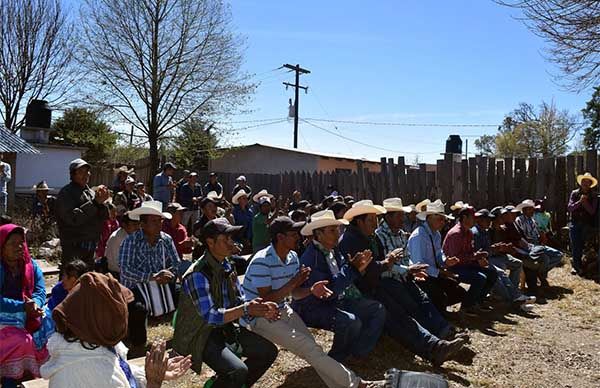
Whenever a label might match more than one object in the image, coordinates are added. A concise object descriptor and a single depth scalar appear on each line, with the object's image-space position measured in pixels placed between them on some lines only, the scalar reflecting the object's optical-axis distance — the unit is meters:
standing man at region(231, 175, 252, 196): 13.42
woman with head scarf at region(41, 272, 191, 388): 2.36
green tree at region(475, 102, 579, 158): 39.50
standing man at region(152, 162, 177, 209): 12.24
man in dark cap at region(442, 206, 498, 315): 6.84
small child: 4.36
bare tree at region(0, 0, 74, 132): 20.47
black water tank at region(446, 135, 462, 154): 16.42
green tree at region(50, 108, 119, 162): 21.97
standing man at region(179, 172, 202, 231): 13.02
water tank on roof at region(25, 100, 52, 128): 19.16
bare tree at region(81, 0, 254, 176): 18.45
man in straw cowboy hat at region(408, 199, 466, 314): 6.39
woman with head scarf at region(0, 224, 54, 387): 3.89
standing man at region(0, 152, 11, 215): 8.31
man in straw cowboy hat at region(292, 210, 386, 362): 4.63
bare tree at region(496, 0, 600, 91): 8.59
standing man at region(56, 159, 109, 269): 5.99
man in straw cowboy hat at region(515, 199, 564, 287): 8.52
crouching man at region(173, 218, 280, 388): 3.61
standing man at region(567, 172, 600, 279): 9.16
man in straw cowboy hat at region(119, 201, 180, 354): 5.22
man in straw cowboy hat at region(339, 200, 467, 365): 5.10
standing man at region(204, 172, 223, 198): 13.92
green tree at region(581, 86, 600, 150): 34.14
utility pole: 31.86
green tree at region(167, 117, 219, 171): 20.20
